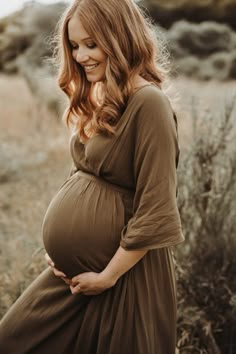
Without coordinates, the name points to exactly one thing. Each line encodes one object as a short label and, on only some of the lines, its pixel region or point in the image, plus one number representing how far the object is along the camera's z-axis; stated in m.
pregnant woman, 2.27
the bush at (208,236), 3.62
